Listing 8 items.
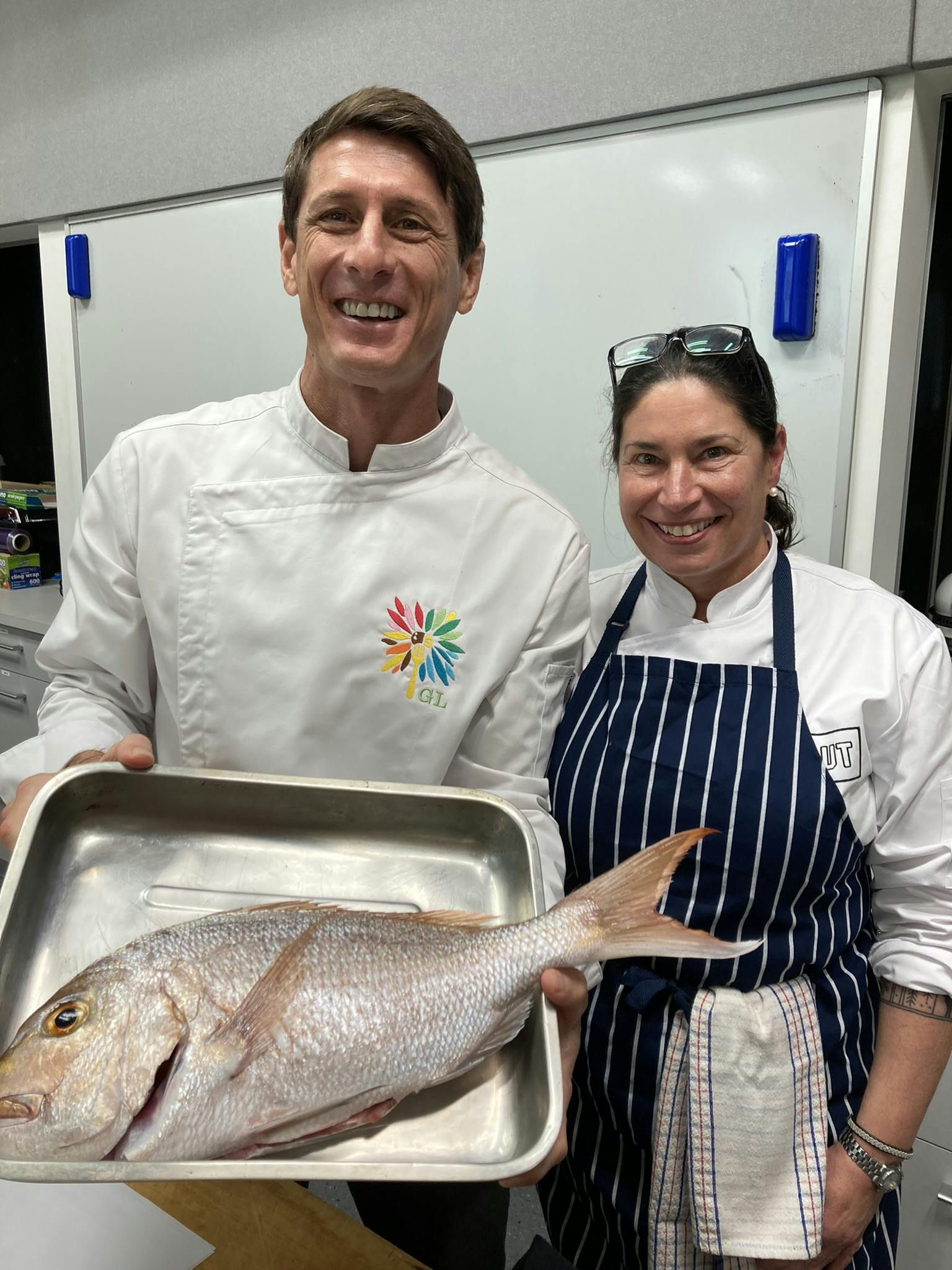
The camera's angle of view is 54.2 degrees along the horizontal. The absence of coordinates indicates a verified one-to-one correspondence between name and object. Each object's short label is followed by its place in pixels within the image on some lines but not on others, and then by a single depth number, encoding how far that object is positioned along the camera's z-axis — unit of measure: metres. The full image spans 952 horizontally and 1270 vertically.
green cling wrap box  3.21
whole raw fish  0.66
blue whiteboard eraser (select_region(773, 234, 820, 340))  1.65
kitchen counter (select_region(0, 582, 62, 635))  2.76
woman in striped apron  1.09
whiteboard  1.67
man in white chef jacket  1.11
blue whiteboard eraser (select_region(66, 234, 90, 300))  2.90
